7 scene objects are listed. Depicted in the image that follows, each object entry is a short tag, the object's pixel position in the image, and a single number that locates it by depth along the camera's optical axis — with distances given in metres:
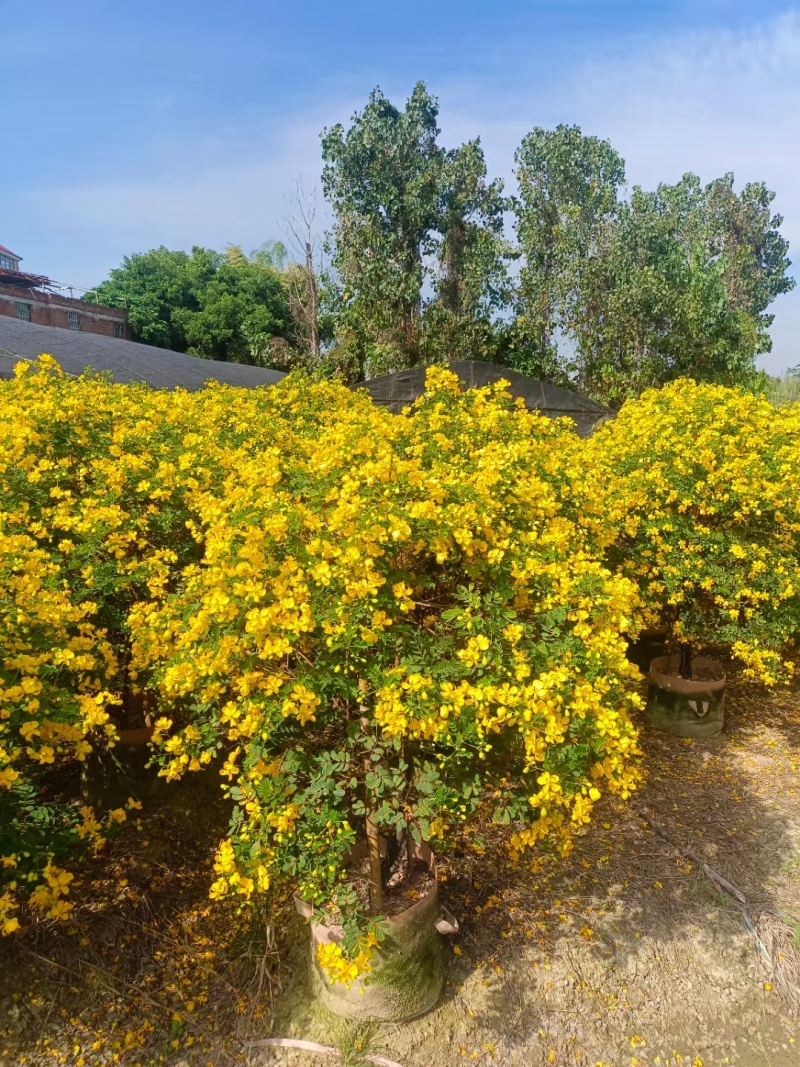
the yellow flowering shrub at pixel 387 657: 2.30
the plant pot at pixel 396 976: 2.79
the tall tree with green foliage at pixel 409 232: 16.77
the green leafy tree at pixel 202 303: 24.56
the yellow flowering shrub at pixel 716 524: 4.68
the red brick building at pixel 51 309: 26.66
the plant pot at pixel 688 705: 5.33
